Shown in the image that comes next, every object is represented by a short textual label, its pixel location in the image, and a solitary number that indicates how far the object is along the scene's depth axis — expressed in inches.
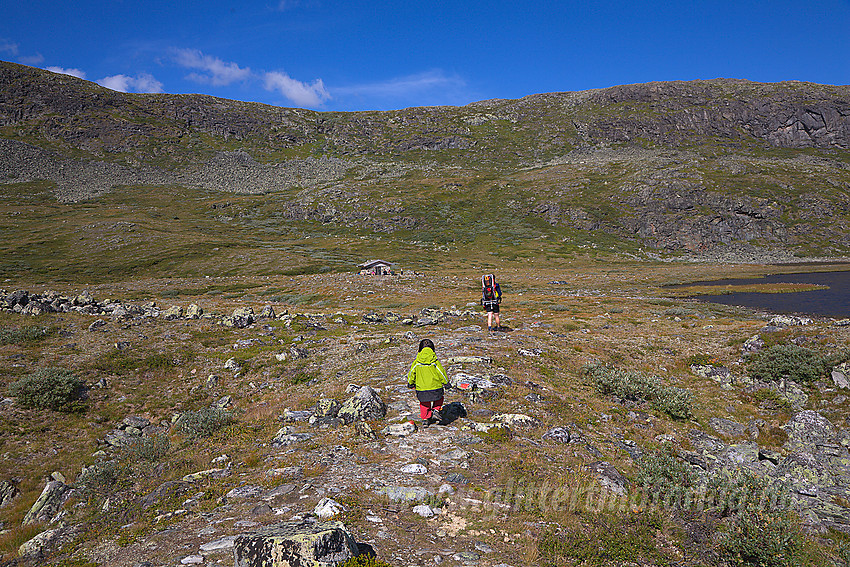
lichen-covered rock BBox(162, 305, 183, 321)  1147.3
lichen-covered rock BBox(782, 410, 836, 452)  510.3
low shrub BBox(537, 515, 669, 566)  266.8
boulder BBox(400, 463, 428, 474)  369.7
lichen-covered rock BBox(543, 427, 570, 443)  449.8
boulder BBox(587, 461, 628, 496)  362.0
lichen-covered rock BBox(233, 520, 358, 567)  217.8
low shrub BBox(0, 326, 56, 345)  832.3
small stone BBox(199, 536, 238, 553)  271.1
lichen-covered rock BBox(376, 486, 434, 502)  329.4
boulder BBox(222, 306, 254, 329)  1101.1
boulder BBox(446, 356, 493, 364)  703.7
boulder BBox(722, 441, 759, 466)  484.2
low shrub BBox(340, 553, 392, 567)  225.3
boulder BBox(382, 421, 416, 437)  454.8
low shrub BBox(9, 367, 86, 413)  611.2
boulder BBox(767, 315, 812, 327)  1011.3
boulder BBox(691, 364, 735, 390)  717.9
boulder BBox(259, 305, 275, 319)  1220.5
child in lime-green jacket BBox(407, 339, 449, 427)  454.6
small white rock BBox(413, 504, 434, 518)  308.5
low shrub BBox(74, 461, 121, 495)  398.9
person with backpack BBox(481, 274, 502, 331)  1021.2
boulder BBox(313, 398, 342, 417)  518.3
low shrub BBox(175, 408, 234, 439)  529.7
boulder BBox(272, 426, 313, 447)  457.4
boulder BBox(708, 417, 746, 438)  553.3
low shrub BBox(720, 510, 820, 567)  276.2
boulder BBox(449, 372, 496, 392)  579.5
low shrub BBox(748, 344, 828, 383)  642.8
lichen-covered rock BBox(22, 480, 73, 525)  386.0
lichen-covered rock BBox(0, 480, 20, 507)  439.8
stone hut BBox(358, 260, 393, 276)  3026.6
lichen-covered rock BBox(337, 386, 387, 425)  493.0
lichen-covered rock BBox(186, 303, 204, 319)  1178.0
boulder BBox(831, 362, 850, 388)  605.0
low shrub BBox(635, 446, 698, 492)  360.8
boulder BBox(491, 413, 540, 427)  478.9
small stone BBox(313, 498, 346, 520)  294.3
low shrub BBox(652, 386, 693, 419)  572.4
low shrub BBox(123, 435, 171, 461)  466.0
